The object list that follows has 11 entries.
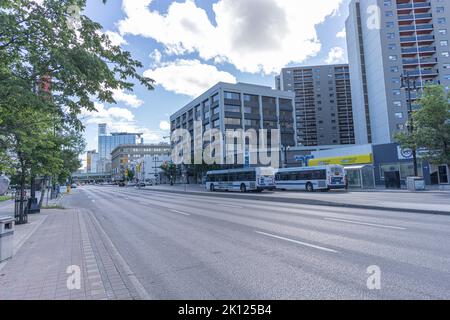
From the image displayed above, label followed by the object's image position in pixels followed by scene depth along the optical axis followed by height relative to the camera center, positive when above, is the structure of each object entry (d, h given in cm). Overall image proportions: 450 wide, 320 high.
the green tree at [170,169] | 8239 +393
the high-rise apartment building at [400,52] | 6644 +3060
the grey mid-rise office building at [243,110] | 6970 +1917
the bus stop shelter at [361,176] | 3462 -26
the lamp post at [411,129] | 2654 +458
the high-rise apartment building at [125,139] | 18912 +3156
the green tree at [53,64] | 527 +264
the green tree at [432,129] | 2467 +405
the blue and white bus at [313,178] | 2967 -21
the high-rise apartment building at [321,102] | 12044 +3339
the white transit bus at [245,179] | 3228 -4
